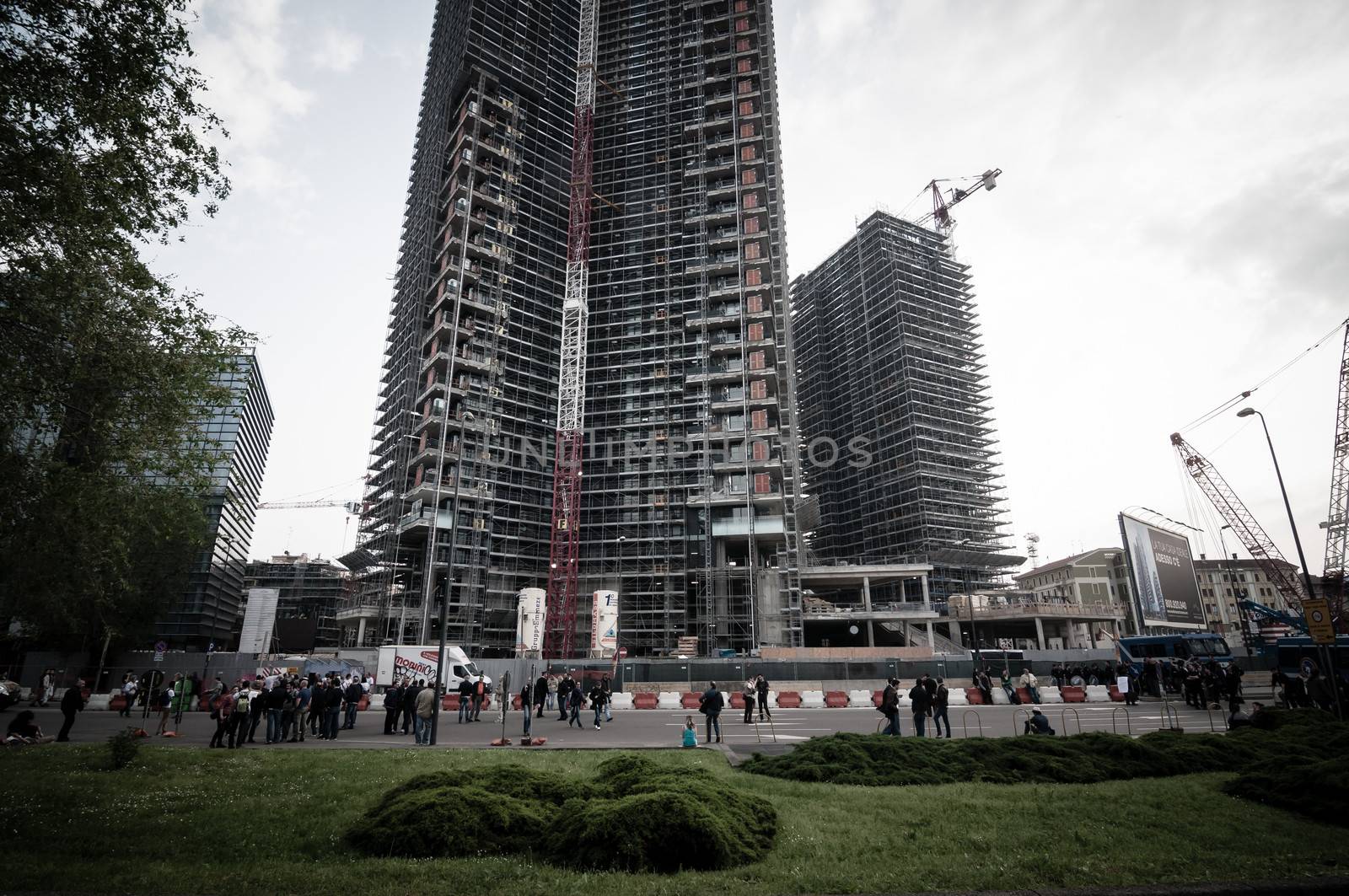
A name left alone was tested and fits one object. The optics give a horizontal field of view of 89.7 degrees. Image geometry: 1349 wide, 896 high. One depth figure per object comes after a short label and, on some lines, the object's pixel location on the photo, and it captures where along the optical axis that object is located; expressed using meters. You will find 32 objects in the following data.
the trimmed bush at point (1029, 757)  11.44
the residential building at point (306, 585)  116.00
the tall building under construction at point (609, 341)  60.59
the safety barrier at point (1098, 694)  35.03
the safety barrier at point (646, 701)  33.91
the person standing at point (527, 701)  19.56
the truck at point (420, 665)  36.12
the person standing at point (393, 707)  22.25
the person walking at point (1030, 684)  31.01
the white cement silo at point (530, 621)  47.78
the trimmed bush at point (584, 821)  6.91
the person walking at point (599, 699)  24.66
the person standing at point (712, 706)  18.34
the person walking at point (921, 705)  18.38
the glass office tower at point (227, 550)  71.69
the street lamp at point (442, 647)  18.00
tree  10.24
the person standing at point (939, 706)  19.37
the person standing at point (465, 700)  25.36
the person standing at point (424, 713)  18.74
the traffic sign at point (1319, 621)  16.83
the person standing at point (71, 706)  17.86
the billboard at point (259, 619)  51.78
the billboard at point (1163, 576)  58.22
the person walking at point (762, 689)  22.94
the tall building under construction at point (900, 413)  82.75
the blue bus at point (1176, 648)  39.25
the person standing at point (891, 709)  17.06
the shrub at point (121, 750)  12.63
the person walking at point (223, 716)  17.68
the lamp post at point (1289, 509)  23.54
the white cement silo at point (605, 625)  50.91
